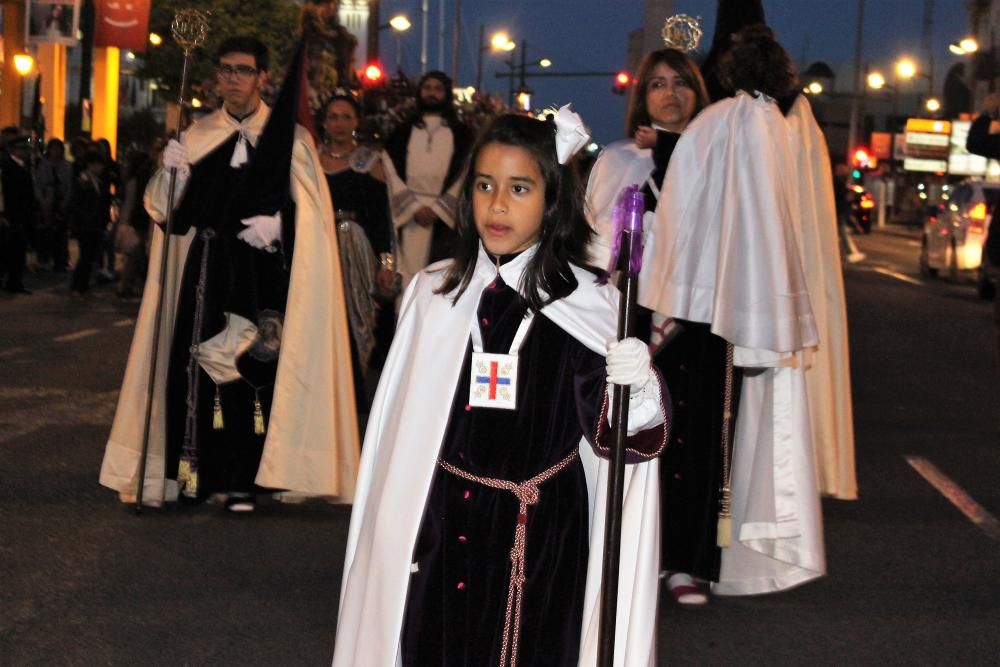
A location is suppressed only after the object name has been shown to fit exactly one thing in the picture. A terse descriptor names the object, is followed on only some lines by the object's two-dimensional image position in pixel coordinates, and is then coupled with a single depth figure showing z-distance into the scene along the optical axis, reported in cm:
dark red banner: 3219
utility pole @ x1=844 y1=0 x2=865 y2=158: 6881
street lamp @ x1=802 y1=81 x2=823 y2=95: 7489
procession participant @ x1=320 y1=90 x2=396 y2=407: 909
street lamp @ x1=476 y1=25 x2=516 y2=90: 6519
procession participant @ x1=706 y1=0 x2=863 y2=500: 666
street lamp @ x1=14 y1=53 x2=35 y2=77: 3306
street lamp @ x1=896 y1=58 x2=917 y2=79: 7475
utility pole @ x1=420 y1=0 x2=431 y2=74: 8031
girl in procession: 393
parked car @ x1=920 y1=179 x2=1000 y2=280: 2500
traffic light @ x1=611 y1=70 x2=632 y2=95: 3986
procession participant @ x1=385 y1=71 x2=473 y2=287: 1217
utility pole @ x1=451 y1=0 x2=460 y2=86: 6367
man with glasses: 757
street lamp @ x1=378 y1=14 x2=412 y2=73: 5078
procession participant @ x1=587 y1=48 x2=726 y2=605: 639
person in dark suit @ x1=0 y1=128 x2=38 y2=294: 1900
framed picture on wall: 2678
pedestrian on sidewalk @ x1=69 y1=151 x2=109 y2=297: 1898
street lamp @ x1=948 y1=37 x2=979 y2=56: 6308
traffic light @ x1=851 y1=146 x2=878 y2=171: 6206
